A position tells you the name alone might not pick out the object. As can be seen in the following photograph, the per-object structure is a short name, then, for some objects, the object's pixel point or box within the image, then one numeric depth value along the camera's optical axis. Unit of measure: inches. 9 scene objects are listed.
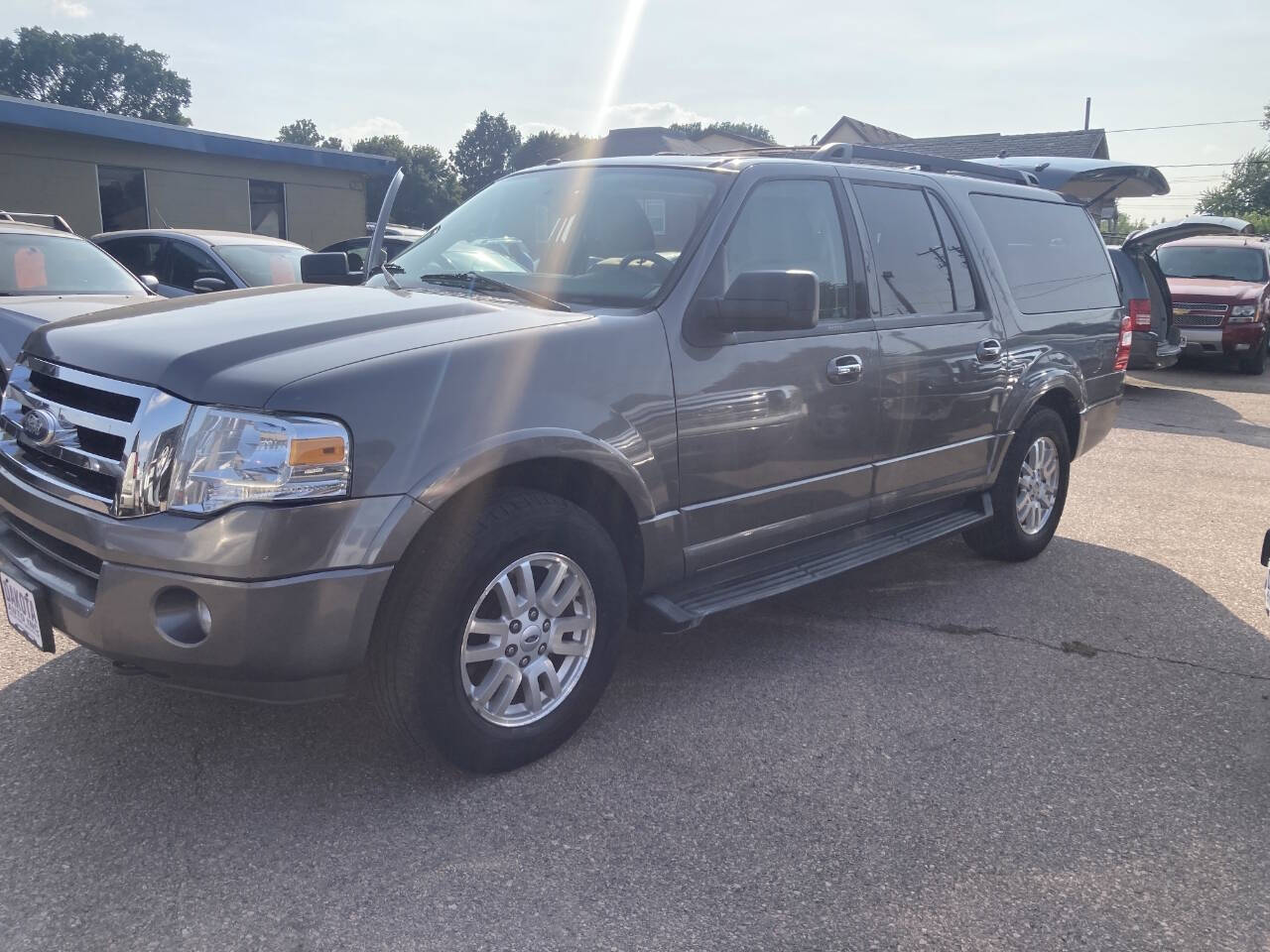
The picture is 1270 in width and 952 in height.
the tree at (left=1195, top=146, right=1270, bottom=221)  2212.1
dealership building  621.0
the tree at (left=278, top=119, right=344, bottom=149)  3442.4
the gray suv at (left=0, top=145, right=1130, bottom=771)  103.1
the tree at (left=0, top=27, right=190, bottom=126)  2888.8
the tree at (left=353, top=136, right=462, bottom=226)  2322.2
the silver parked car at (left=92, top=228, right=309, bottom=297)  347.9
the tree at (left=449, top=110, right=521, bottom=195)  3619.6
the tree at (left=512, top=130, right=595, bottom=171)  2736.2
